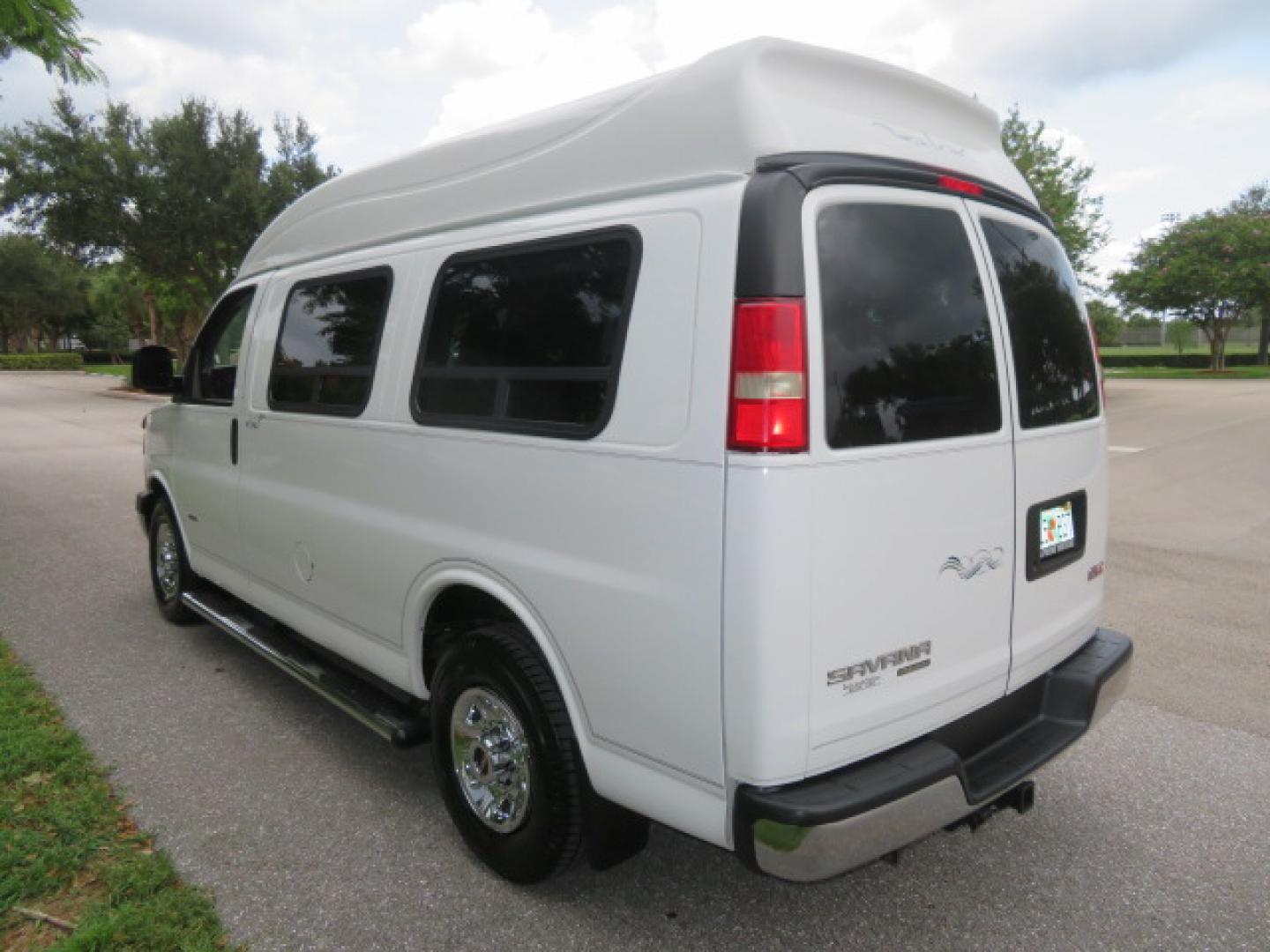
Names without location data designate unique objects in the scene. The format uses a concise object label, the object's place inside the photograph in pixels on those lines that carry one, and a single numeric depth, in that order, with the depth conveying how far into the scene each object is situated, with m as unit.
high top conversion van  2.08
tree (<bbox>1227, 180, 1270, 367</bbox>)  37.93
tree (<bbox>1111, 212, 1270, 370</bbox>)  34.72
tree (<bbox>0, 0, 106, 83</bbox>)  4.90
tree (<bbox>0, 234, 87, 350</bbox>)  56.47
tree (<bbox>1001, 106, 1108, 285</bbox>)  20.30
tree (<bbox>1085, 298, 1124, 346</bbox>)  25.31
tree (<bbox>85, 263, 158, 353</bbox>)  50.53
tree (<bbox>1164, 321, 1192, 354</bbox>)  48.56
